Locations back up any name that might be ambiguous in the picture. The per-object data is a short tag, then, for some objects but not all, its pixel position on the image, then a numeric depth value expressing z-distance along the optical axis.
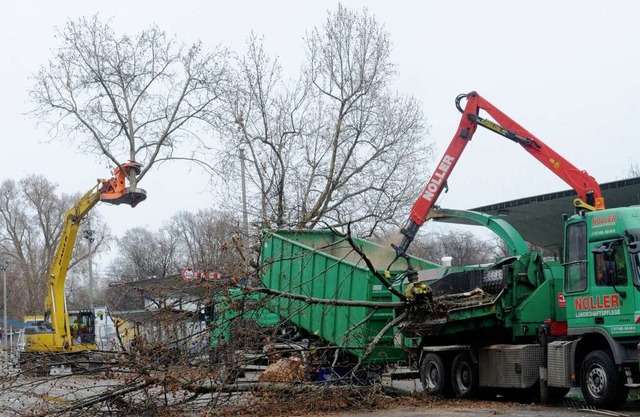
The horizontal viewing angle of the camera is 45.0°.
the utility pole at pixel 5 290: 56.67
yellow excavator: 24.92
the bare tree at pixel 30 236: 77.00
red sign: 11.67
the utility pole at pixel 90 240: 41.44
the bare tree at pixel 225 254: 12.27
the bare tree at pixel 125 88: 28.20
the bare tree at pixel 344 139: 26.17
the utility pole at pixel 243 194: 24.86
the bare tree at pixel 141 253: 53.10
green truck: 11.38
